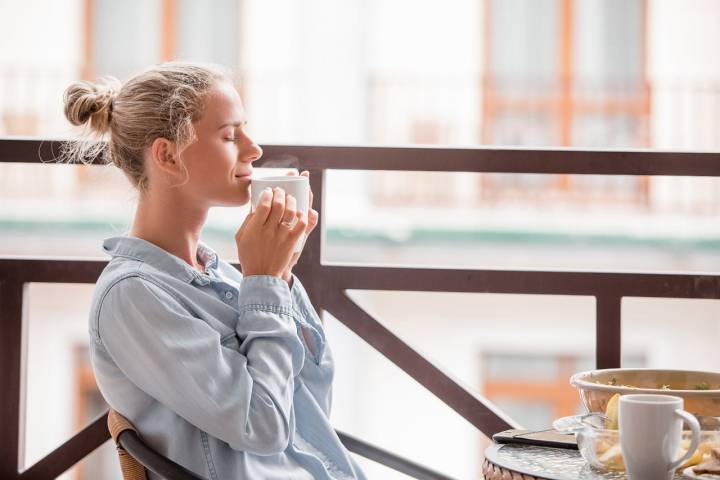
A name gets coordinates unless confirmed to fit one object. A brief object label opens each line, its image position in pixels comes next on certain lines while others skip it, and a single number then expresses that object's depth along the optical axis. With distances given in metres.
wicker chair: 2.81
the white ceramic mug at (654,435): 2.62
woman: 2.83
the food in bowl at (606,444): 2.70
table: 2.74
